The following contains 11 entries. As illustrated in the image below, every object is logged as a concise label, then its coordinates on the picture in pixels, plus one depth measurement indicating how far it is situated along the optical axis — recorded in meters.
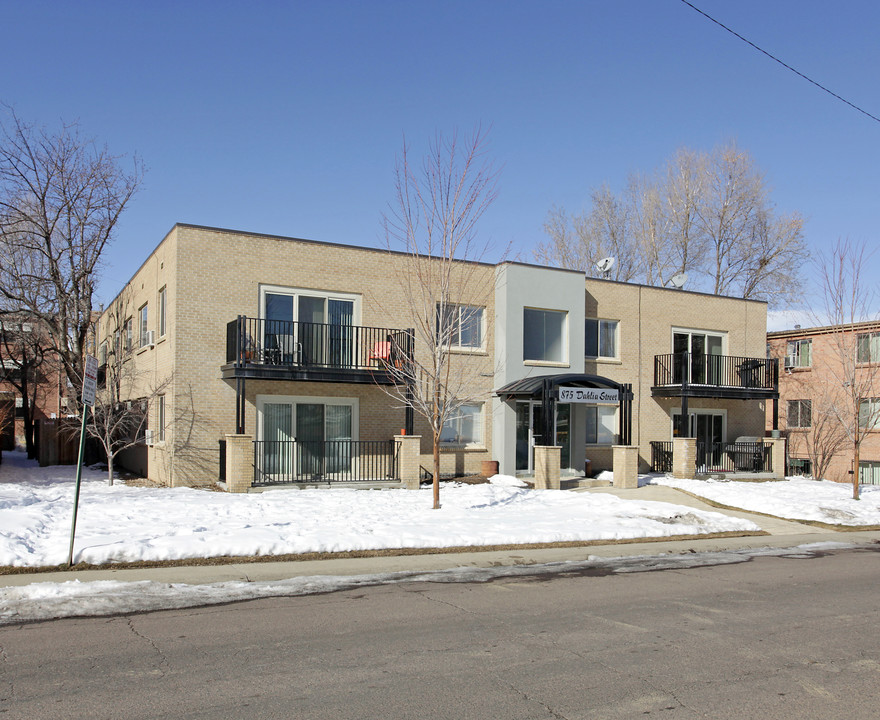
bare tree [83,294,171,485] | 20.36
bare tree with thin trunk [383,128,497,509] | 14.98
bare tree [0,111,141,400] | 24.58
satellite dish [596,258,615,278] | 26.30
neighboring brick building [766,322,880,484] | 30.45
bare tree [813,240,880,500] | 19.28
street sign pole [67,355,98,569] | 9.47
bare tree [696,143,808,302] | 37.66
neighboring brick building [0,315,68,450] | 30.92
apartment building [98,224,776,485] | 18.72
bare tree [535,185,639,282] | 41.66
